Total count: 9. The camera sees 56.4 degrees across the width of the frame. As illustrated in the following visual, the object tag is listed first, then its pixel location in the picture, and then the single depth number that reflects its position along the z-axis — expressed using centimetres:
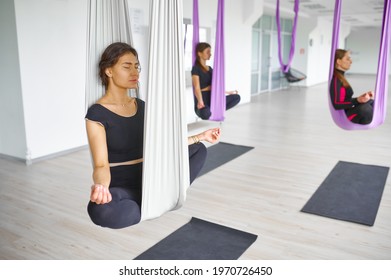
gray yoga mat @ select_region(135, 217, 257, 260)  228
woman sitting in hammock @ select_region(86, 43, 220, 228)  158
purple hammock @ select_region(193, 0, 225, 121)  380
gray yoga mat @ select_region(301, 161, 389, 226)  290
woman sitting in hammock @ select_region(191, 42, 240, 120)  399
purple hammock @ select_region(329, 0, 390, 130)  283
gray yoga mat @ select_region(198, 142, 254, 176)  415
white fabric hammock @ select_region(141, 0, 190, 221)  156
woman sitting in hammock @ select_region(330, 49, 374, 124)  325
